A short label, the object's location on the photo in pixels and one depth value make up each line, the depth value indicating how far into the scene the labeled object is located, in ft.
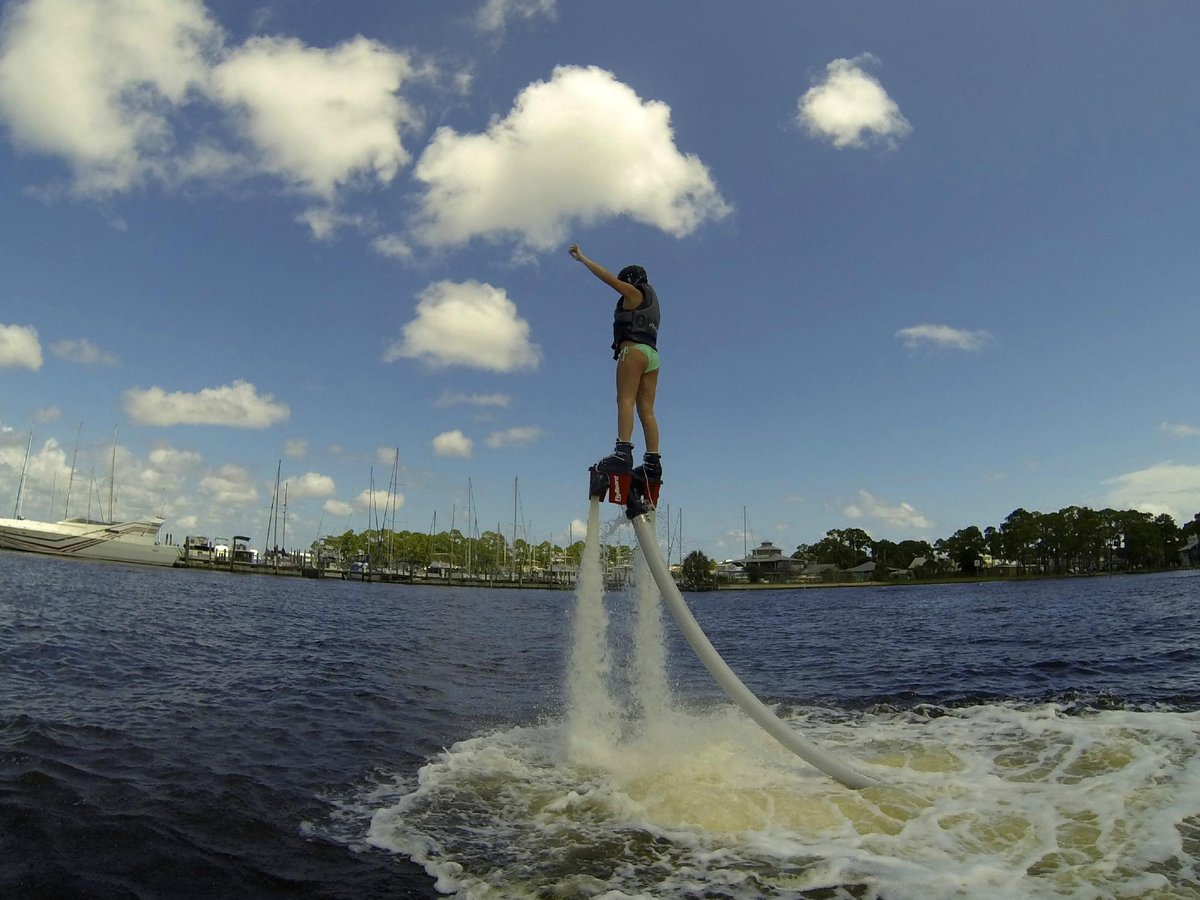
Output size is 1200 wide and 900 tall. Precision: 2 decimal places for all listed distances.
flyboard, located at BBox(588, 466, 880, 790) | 24.91
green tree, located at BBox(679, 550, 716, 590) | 463.01
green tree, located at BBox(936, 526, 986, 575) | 497.46
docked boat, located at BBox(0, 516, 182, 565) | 333.21
